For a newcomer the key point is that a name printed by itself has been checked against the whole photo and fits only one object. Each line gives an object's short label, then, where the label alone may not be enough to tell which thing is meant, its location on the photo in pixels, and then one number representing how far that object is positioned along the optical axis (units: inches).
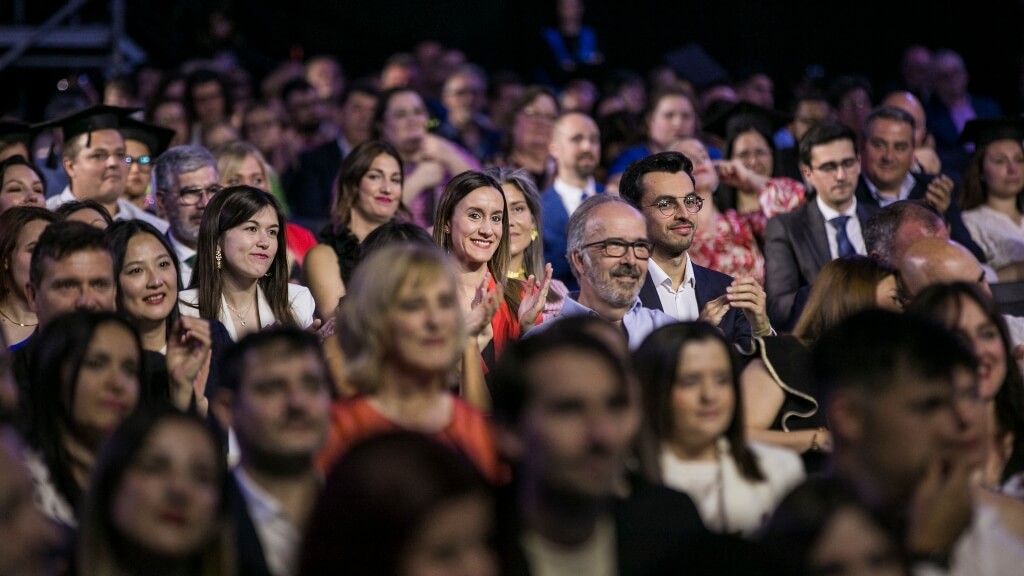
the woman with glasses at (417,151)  613.9
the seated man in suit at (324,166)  679.7
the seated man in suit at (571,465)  242.8
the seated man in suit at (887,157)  581.3
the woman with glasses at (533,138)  653.9
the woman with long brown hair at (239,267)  440.1
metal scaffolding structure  795.4
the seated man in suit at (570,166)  586.9
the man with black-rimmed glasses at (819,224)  525.3
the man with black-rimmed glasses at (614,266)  414.9
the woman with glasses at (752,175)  575.8
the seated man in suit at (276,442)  259.6
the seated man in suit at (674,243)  451.8
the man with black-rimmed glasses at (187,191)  506.6
